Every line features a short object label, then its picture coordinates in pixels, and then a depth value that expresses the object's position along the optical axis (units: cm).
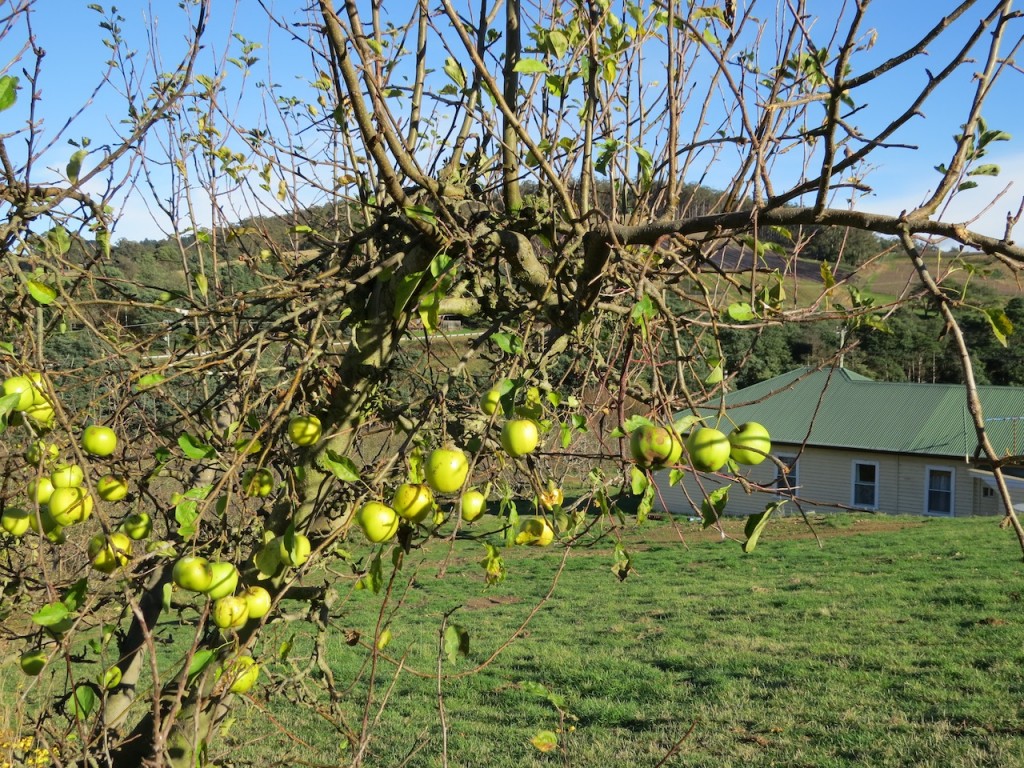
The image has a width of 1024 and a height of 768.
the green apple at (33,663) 188
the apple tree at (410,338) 135
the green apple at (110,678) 184
